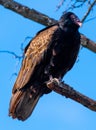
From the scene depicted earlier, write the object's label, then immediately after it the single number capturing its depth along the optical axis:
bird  9.48
